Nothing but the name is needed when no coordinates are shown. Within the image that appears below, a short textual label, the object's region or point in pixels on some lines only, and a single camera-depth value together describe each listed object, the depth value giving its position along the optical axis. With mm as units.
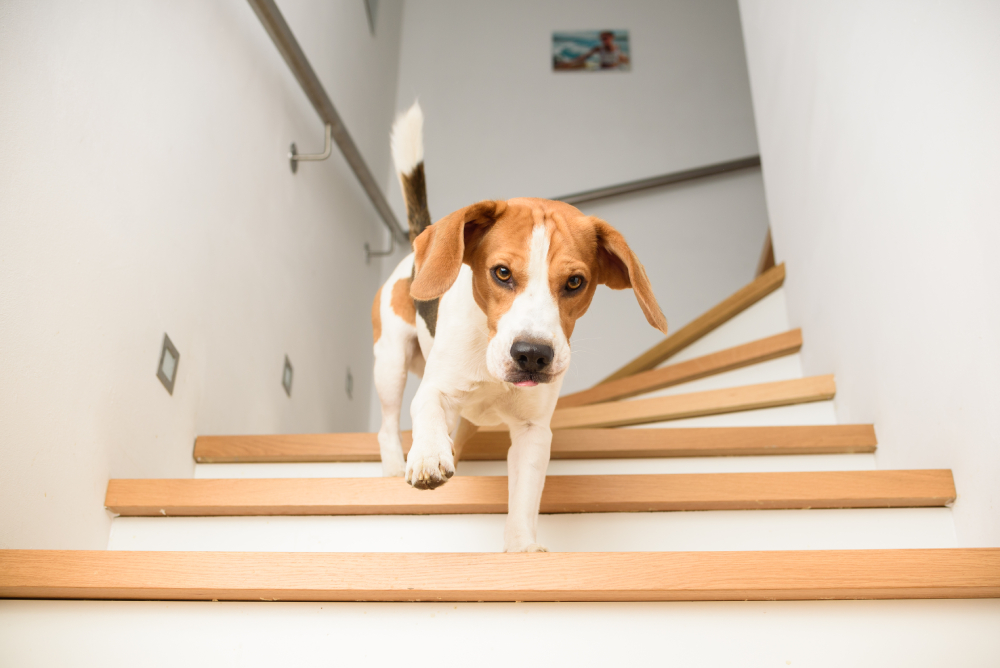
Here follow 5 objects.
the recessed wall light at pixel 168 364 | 1968
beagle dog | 1354
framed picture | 5184
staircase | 1125
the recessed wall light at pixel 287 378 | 2859
